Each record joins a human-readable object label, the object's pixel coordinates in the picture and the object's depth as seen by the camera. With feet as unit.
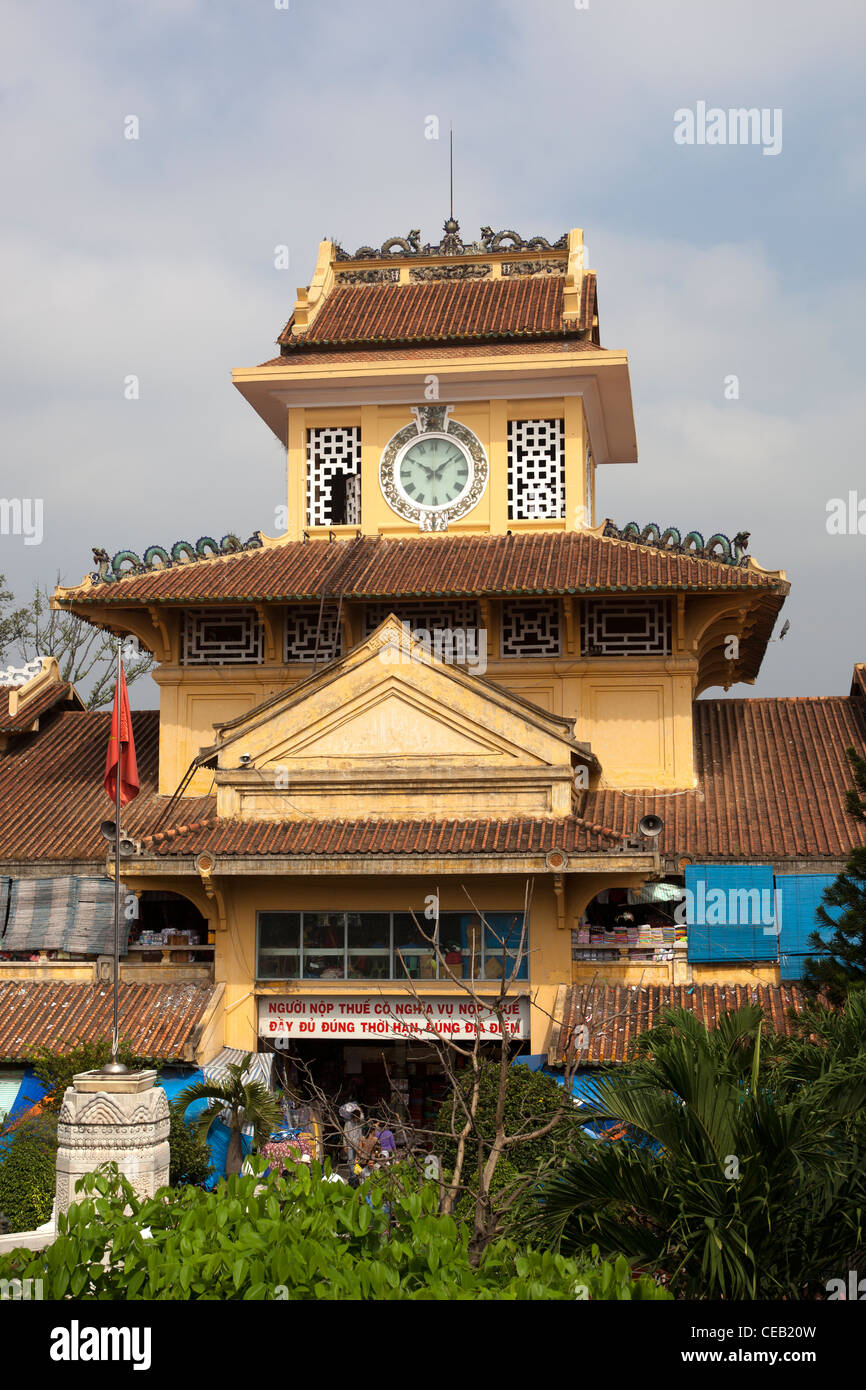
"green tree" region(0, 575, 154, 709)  151.12
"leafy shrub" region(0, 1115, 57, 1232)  59.88
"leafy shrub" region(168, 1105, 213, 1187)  60.44
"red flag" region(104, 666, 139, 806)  66.33
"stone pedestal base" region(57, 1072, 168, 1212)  46.68
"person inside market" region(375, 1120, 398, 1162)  70.73
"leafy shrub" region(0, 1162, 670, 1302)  25.99
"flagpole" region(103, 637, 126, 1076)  47.83
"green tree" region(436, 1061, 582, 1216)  57.62
